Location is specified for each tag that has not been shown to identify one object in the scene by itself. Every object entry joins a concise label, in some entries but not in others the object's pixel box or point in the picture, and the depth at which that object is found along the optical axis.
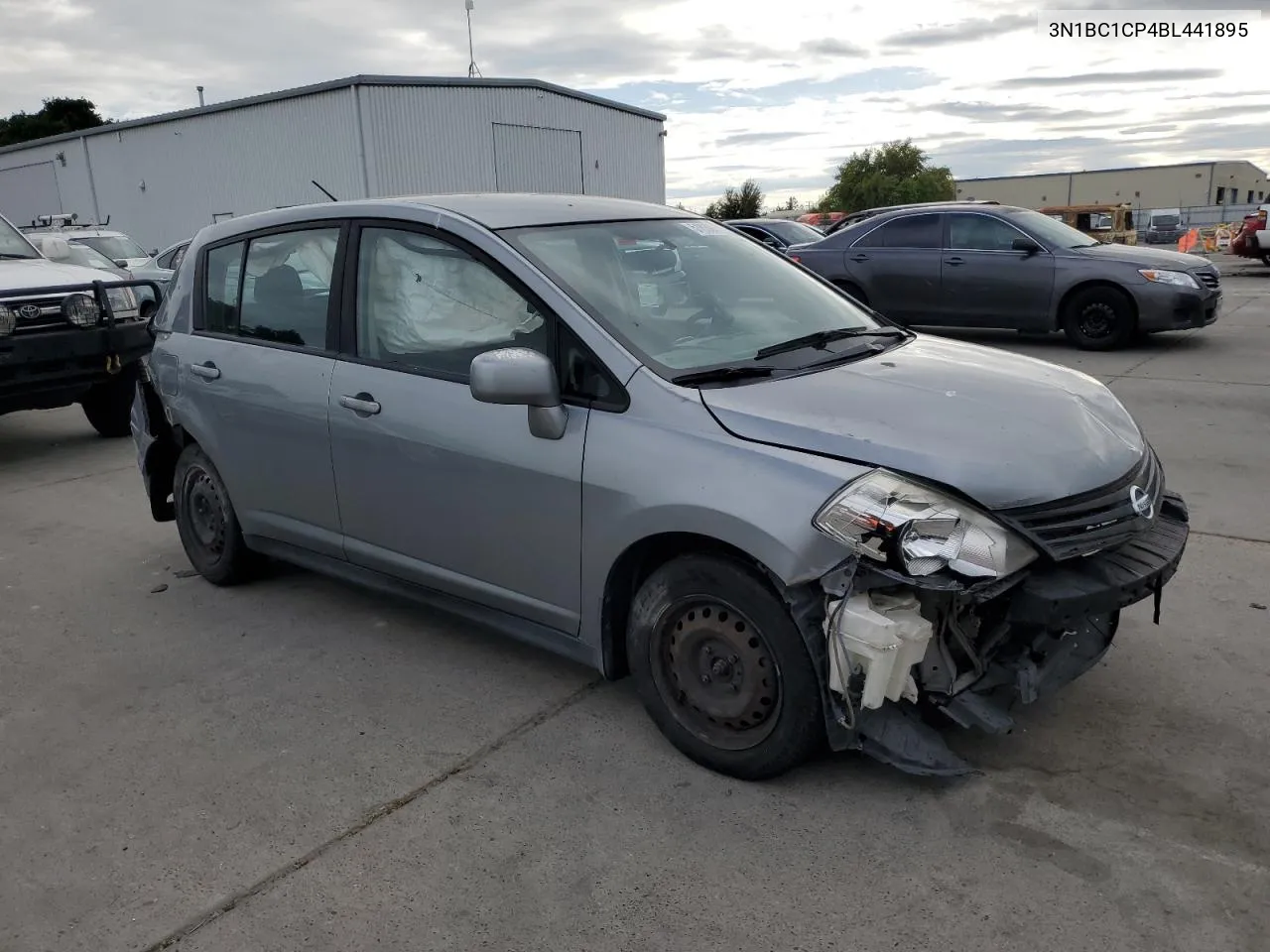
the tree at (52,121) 61.84
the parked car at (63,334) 7.41
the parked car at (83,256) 8.80
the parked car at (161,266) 15.02
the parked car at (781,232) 16.56
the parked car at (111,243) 16.61
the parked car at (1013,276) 10.68
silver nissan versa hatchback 2.75
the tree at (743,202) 59.94
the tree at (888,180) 86.56
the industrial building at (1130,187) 97.31
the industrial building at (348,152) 23.78
